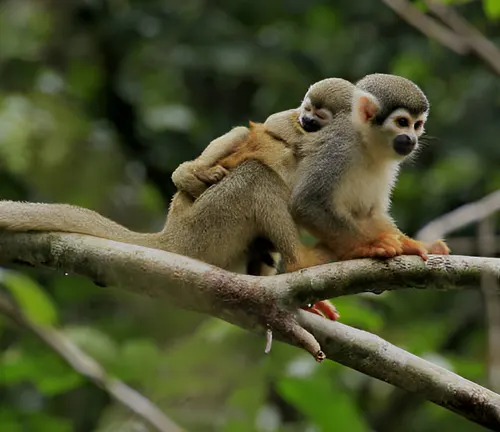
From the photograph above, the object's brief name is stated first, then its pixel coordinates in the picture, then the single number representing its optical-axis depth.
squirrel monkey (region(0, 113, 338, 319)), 7.39
